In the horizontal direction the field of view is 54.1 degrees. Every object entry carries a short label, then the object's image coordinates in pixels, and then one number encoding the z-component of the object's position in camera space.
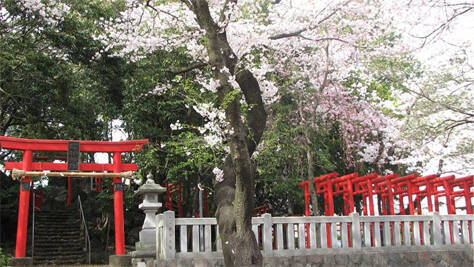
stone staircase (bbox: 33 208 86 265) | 16.34
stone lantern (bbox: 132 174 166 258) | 9.07
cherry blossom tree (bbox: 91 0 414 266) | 6.13
